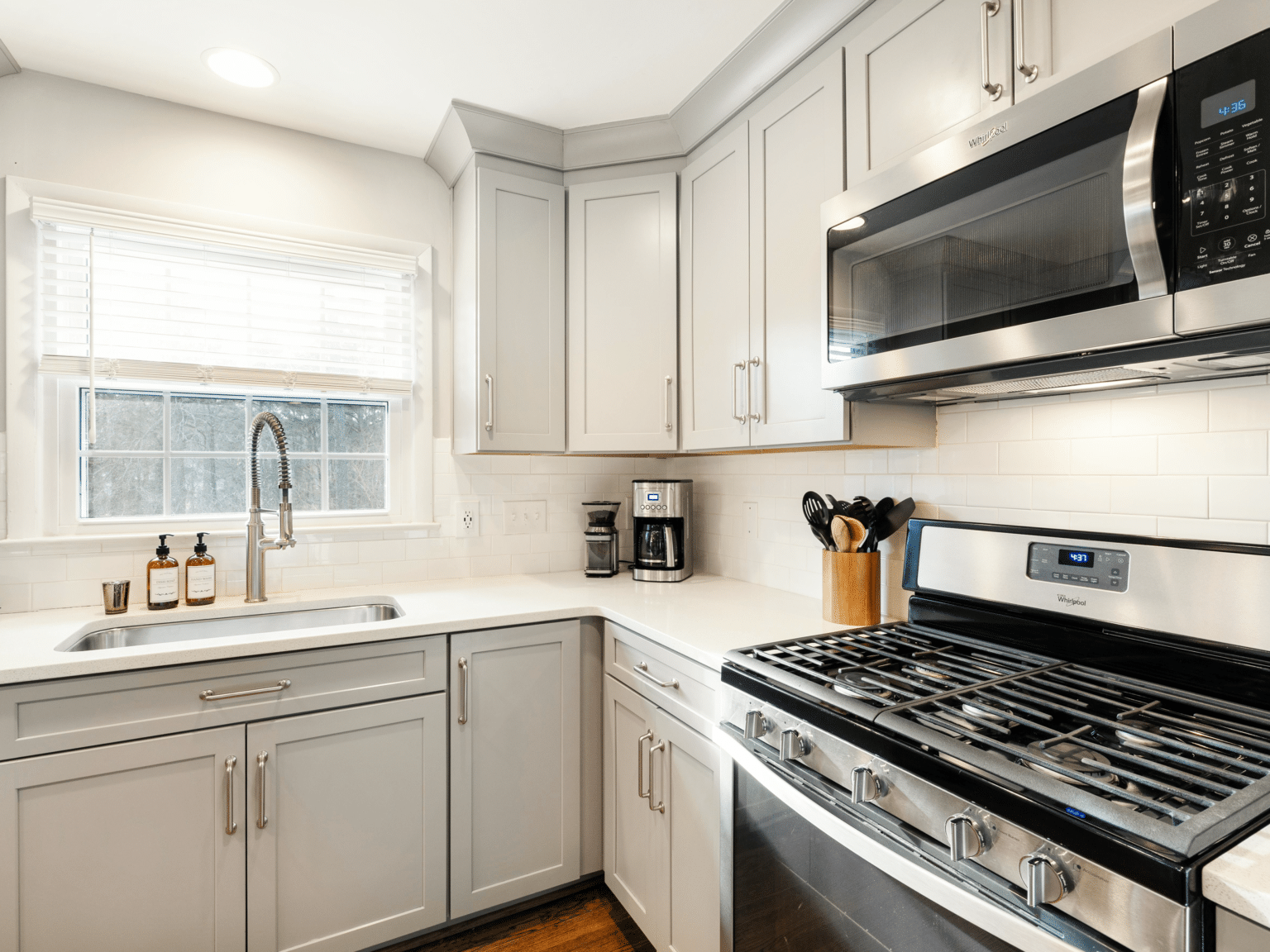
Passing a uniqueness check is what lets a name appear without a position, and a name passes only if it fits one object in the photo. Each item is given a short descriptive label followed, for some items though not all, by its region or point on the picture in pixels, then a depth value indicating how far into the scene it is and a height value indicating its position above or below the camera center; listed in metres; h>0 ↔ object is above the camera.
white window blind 1.93 +0.55
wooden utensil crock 1.58 -0.26
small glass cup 1.81 -0.31
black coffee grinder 2.46 -0.26
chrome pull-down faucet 1.99 -0.17
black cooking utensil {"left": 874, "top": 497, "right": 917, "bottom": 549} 1.65 -0.11
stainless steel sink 1.77 -0.43
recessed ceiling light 1.80 +1.18
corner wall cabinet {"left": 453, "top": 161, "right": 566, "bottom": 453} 2.18 +0.57
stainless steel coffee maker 2.34 -0.18
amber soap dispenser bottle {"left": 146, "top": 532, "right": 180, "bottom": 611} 1.86 -0.28
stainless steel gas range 0.70 -0.36
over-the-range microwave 0.82 +0.37
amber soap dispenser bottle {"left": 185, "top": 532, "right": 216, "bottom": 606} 1.92 -0.28
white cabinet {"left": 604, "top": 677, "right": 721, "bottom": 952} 1.46 -0.86
